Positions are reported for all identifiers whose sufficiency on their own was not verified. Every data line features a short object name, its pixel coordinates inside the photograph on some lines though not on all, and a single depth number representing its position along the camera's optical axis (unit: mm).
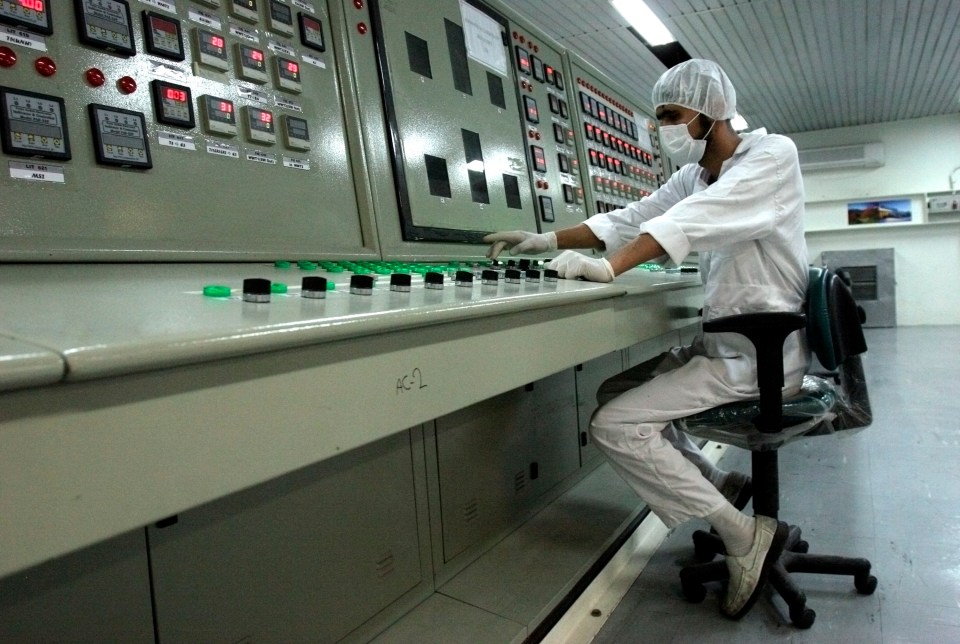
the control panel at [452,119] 1530
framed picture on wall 7770
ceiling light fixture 4102
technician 1482
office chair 1373
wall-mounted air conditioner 7906
